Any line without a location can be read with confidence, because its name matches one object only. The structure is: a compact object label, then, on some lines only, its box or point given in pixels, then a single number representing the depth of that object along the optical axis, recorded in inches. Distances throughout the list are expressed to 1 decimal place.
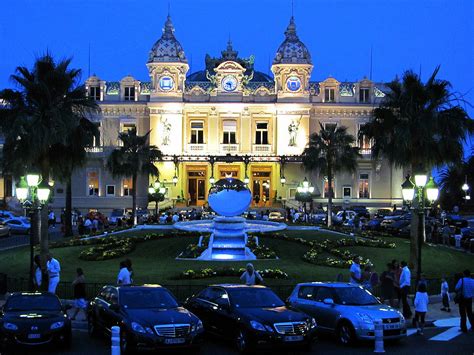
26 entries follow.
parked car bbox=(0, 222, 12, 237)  1978.3
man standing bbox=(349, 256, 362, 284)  848.9
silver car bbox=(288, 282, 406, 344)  652.7
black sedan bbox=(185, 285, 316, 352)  603.2
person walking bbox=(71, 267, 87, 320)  768.9
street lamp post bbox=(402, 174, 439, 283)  935.7
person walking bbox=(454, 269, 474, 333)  732.7
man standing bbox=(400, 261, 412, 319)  819.6
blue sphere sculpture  1357.0
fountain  1258.0
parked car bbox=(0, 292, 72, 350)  609.0
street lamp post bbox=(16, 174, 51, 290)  869.8
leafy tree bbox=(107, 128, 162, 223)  2142.0
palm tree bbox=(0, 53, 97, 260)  1118.8
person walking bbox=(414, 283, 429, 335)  730.8
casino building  2891.2
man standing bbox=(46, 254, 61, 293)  830.5
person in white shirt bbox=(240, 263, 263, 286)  831.2
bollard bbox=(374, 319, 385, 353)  611.0
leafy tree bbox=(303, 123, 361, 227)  2172.5
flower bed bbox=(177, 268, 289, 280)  1018.7
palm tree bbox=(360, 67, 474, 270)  1199.6
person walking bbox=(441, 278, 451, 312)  860.2
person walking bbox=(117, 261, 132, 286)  820.0
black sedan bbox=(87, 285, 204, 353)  587.2
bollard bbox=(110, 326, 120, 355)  513.7
